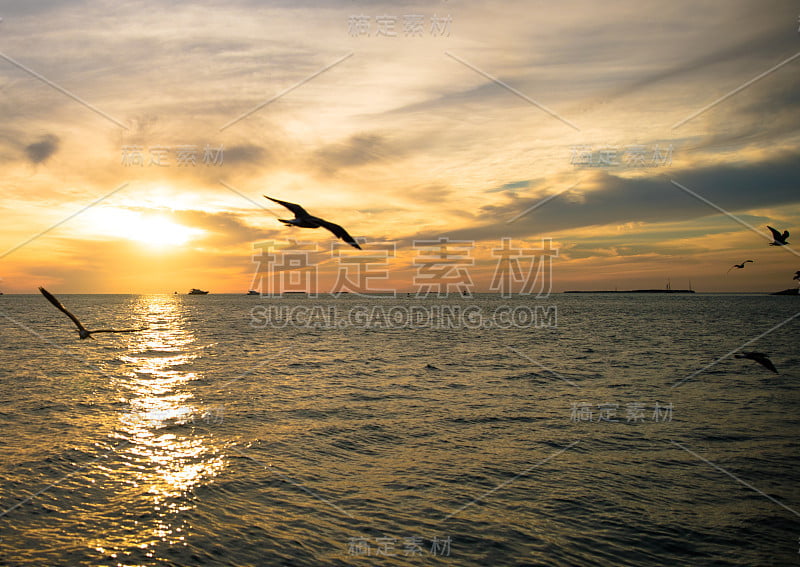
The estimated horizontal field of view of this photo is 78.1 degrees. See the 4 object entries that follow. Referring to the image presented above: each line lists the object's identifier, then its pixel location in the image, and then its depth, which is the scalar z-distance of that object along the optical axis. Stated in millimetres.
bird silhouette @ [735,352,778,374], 16297
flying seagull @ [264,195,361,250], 8188
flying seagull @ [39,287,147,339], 10231
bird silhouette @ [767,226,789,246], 20000
